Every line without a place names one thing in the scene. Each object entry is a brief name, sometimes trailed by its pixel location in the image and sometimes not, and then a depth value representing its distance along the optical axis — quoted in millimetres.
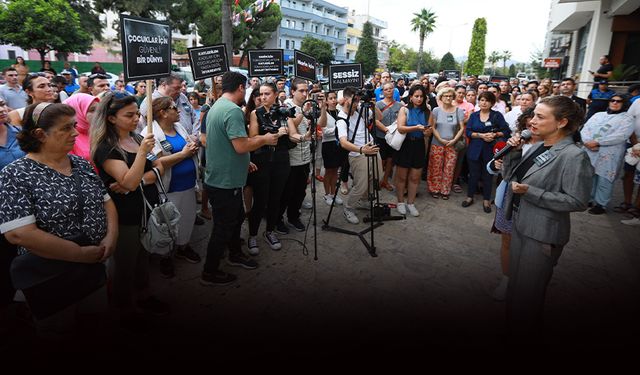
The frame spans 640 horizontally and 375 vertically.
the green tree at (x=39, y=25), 20875
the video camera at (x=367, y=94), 4367
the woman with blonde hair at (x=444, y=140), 6238
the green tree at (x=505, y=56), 96375
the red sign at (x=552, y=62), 25641
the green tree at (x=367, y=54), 51469
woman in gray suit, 2424
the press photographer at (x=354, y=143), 4977
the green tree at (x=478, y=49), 60031
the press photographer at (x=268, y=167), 3922
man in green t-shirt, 3264
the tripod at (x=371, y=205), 4527
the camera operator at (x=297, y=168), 4824
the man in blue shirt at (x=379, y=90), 9492
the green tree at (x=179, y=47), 47488
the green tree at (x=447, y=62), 57719
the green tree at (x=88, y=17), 31859
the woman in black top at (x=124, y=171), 2568
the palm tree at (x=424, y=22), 57281
